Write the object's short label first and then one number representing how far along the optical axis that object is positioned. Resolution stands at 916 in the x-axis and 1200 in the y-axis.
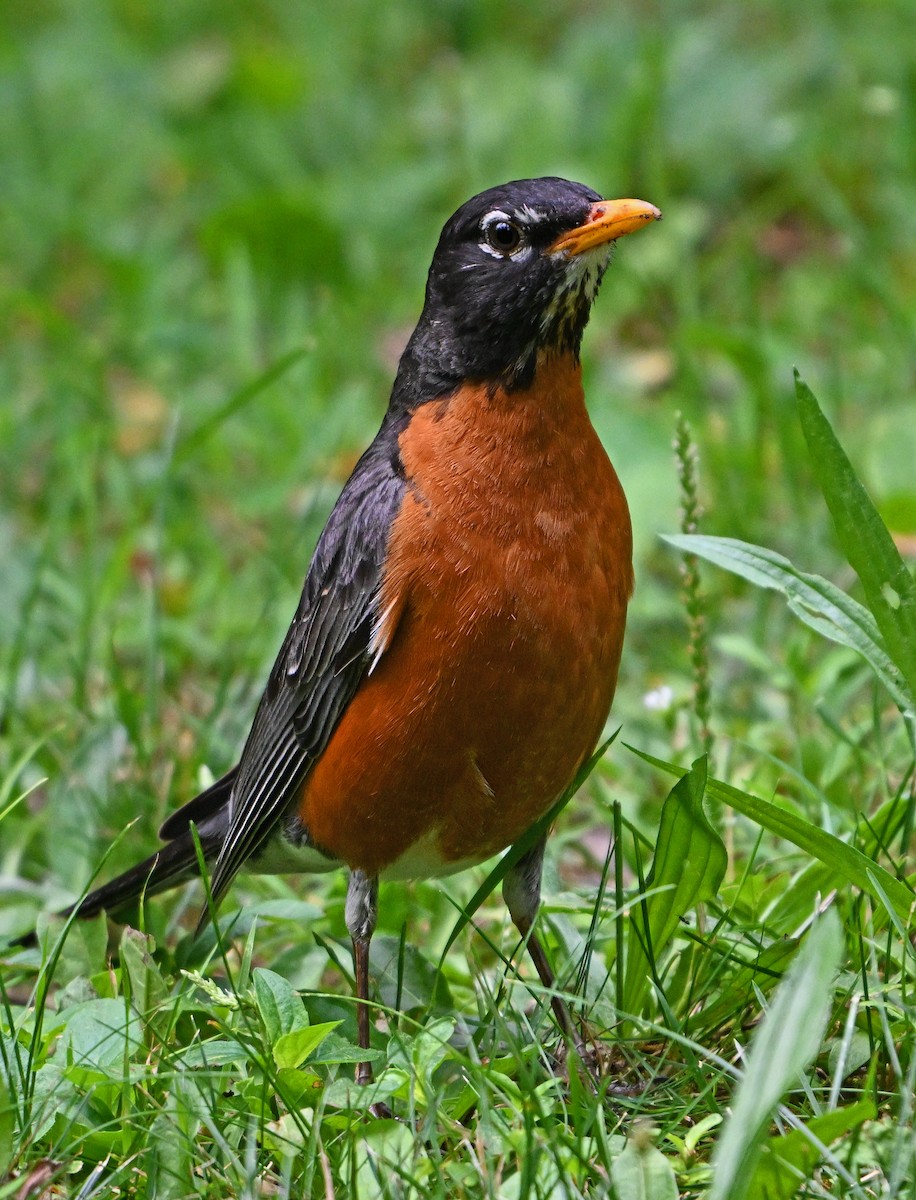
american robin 7.19
